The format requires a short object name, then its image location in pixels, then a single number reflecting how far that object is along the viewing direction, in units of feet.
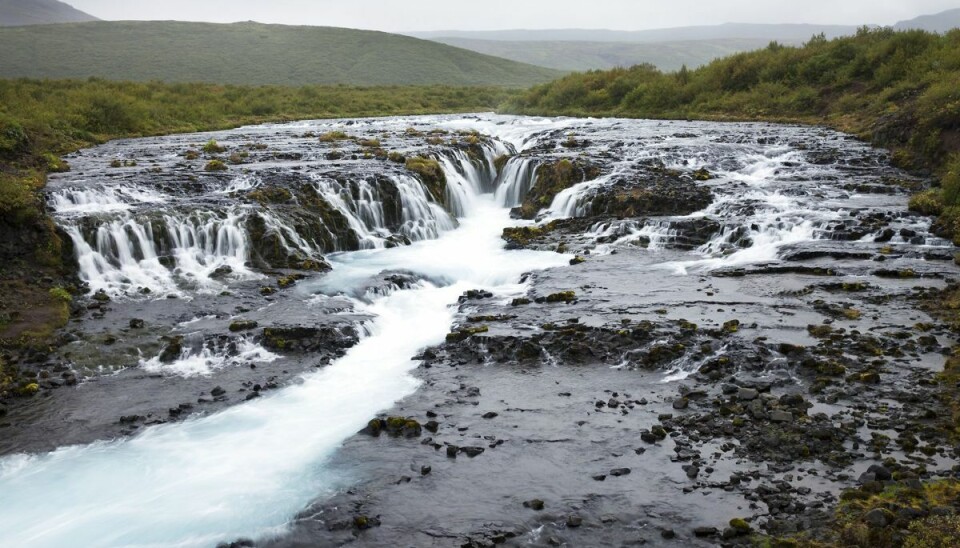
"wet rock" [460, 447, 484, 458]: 39.02
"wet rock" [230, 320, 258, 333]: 57.26
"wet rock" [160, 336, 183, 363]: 53.36
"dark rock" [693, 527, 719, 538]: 30.27
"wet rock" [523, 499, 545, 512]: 33.45
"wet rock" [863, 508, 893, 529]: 28.17
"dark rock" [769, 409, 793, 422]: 38.22
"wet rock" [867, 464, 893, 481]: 31.87
